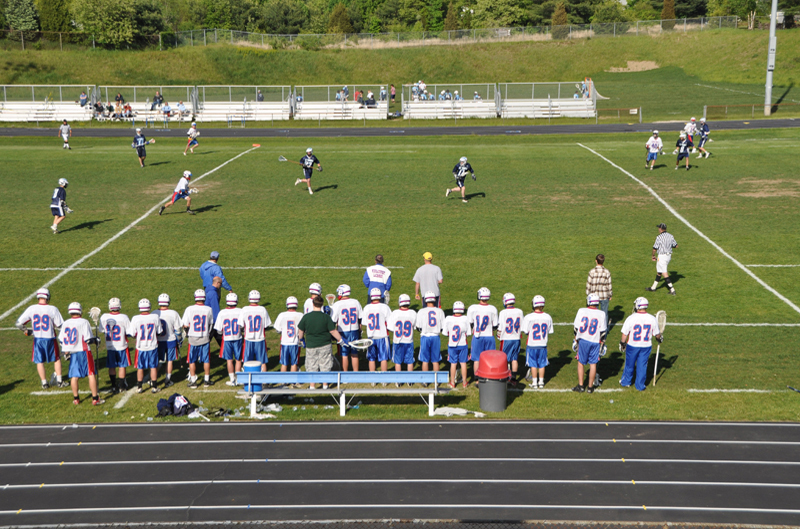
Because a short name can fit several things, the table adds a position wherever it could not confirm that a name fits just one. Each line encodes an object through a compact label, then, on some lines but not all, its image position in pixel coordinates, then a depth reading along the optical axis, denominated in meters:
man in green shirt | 12.91
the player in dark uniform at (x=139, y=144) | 34.41
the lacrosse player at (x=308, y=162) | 29.02
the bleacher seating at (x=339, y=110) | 53.75
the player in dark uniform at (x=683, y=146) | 32.38
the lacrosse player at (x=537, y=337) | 13.35
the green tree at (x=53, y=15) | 78.56
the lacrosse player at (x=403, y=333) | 13.52
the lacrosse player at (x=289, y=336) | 13.51
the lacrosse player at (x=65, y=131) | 39.34
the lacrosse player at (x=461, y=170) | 27.59
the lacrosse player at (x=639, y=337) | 13.12
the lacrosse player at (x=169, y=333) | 13.60
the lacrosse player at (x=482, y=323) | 13.39
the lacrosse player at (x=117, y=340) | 13.22
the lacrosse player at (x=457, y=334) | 13.20
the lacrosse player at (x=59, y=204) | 24.53
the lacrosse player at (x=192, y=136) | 37.78
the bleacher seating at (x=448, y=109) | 53.66
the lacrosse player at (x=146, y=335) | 13.24
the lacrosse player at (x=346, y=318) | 13.85
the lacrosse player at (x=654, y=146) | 32.22
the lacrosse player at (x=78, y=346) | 12.91
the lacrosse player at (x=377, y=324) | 13.72
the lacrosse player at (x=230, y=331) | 13.58
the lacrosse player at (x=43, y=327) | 13.50
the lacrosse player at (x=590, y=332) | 13.09
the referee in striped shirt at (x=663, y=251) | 19.11
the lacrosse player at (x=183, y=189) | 26.55
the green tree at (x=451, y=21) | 96.94
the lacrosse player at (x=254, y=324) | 13.55
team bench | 12.50
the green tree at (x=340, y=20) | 96.31
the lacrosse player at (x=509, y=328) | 13.51
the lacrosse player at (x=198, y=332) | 13.58
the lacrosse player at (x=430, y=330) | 13.41
